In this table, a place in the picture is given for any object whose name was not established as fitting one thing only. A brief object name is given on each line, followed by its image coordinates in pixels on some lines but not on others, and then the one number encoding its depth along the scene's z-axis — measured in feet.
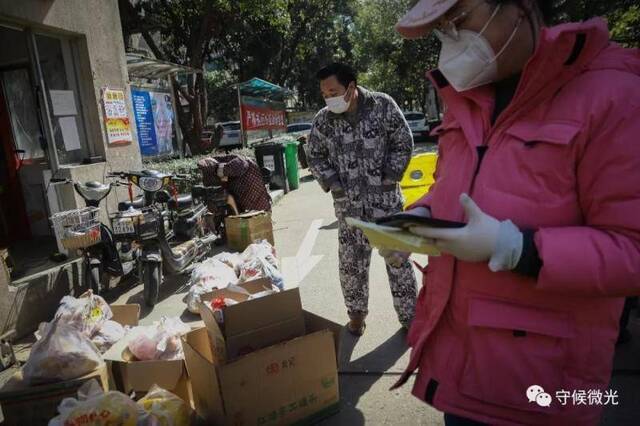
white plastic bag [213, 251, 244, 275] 16.03
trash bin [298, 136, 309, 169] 49.78
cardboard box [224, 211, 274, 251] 20.75
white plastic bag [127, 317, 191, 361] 9.76
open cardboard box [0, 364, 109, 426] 8.34
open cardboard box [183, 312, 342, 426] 7.80
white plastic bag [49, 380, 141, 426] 7.00
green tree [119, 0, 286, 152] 38.93
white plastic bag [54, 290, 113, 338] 10.91
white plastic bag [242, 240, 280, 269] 16.22
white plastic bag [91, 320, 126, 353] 10.78
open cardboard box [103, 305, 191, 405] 9.07
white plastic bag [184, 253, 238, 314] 14.66
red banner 37.85
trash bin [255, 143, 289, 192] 34.65
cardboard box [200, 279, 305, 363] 8.34
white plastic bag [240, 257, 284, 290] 14.47
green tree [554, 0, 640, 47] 40.89
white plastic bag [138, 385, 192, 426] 7.30
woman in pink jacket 3.66
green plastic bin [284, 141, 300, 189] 37.60
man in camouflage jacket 11.24
